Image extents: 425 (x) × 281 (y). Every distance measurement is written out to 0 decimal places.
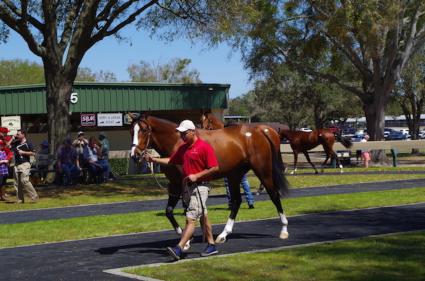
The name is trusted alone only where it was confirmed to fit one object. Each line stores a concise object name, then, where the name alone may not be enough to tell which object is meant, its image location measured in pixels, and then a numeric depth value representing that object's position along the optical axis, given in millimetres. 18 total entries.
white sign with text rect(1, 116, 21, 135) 23703
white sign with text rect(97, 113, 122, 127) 32906
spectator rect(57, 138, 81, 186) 22234
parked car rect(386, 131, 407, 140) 74750
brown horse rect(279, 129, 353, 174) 27562
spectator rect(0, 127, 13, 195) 18688
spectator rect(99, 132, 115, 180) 23797
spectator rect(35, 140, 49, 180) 23484
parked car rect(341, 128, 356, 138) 93350
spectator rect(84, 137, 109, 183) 22812
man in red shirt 8695
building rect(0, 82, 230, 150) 33688
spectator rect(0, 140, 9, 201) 18109
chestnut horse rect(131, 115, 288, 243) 9711
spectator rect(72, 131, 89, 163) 23031
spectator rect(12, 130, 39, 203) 17312
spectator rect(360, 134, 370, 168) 31344
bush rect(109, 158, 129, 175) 30109
